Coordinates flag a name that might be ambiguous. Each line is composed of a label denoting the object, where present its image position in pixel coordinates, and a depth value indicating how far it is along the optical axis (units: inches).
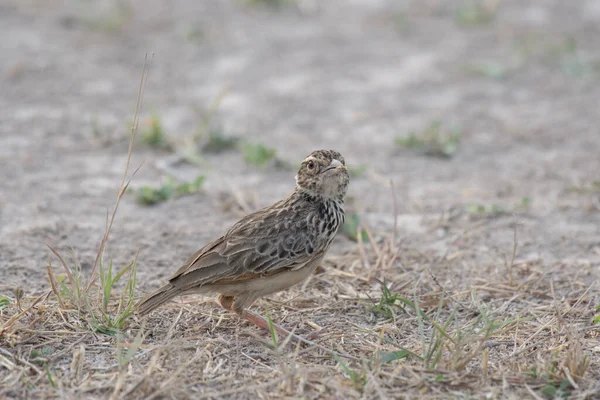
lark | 381.4
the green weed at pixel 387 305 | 396.2
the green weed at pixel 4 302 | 375.7
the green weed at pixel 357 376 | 320.2
